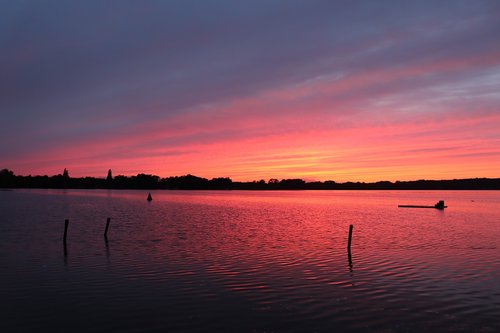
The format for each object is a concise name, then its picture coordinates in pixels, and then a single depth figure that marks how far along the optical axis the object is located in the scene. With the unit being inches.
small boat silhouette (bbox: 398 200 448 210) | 3807.1
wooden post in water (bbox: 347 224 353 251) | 1243.7
